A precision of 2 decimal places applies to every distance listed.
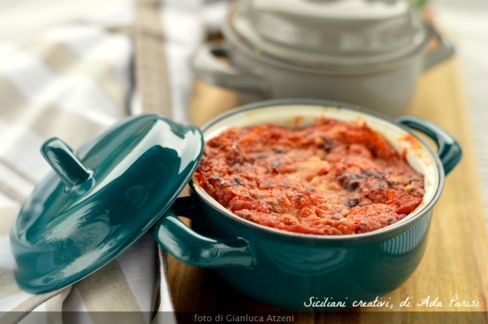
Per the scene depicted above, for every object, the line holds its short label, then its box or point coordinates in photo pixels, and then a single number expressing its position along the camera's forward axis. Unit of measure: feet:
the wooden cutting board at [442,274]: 1.46
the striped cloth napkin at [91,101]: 1.39
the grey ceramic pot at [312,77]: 1.76
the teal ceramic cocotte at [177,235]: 1.36
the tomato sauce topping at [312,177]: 1.40
